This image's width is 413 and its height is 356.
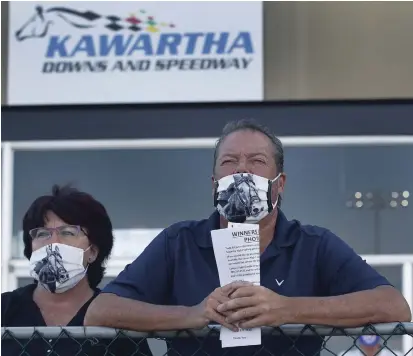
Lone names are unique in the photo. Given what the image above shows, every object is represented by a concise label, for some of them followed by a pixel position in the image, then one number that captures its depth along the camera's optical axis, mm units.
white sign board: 11961
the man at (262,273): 5125
